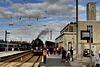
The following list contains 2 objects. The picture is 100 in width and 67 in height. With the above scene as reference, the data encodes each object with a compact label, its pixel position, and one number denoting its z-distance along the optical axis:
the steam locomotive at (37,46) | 35.62
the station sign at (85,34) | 14.53
